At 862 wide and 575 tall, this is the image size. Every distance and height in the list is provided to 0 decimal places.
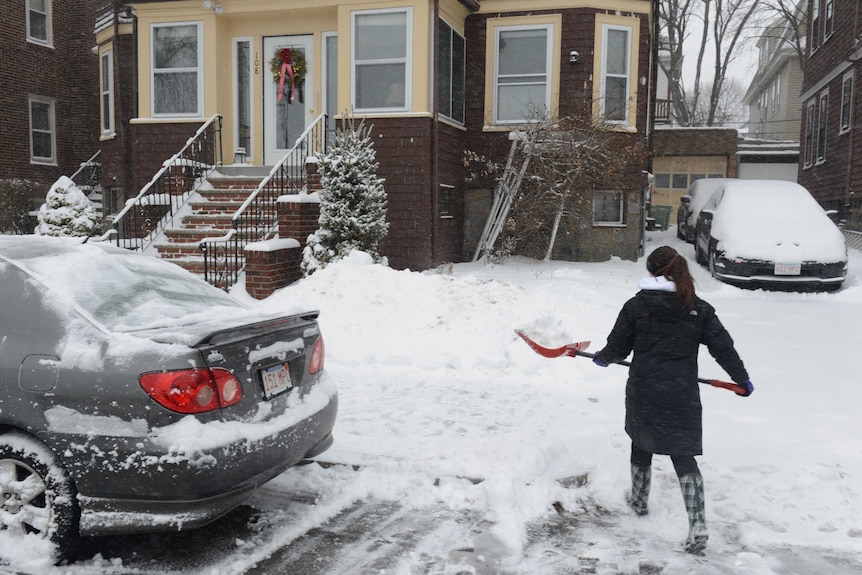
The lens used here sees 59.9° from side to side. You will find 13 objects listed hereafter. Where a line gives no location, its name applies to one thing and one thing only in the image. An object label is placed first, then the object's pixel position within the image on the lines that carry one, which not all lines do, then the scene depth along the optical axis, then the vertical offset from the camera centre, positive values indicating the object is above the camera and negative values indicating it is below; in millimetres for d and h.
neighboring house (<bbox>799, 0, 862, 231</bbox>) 18047 +2929
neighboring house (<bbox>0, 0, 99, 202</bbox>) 20344 +3413
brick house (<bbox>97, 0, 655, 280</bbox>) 13102 +2454
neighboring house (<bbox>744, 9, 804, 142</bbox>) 40500 +7904
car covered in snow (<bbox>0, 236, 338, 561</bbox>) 3369 -951
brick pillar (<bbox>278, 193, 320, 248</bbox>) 11305 -85
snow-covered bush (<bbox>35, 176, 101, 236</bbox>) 13758 -94
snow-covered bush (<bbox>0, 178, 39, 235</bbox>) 17922 +29
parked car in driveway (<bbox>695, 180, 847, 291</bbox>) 11328 -402
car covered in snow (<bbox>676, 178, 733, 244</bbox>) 18094 +320
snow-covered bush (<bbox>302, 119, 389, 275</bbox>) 10930 +34
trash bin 25797 -39
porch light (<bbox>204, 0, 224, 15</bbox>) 13680 +3722
